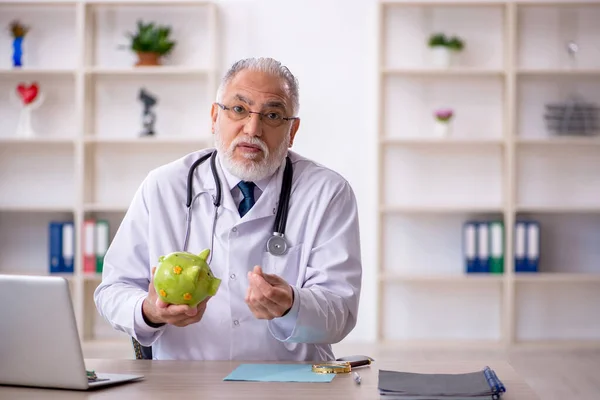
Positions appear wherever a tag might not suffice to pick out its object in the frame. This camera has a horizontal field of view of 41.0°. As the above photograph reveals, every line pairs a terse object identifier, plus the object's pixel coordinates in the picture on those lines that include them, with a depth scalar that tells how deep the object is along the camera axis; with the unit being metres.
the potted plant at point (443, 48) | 4.97
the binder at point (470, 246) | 4.96
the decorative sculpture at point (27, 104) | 5.02
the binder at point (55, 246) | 5.00
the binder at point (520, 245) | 4.95
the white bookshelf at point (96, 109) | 5.16
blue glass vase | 5.03
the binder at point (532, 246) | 4.95
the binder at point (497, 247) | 4.93
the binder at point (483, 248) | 4.95
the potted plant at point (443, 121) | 4.98
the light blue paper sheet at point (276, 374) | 1.64
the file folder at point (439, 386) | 1.46
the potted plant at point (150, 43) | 4.95
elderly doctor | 2.08
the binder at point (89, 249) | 4.96
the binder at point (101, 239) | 4.97
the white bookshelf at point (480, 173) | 5.15
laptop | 1.48
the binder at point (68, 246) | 5.00
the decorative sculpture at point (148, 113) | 4.99
